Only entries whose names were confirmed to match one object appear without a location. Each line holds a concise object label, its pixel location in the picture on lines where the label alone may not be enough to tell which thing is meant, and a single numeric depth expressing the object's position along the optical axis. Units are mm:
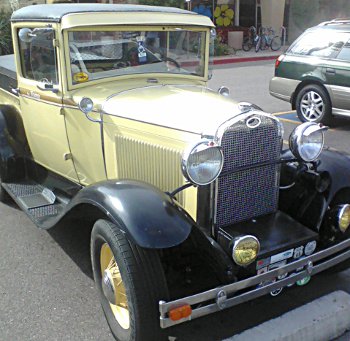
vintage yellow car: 2461
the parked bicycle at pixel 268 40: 20497
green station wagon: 7355
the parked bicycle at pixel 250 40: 20469
